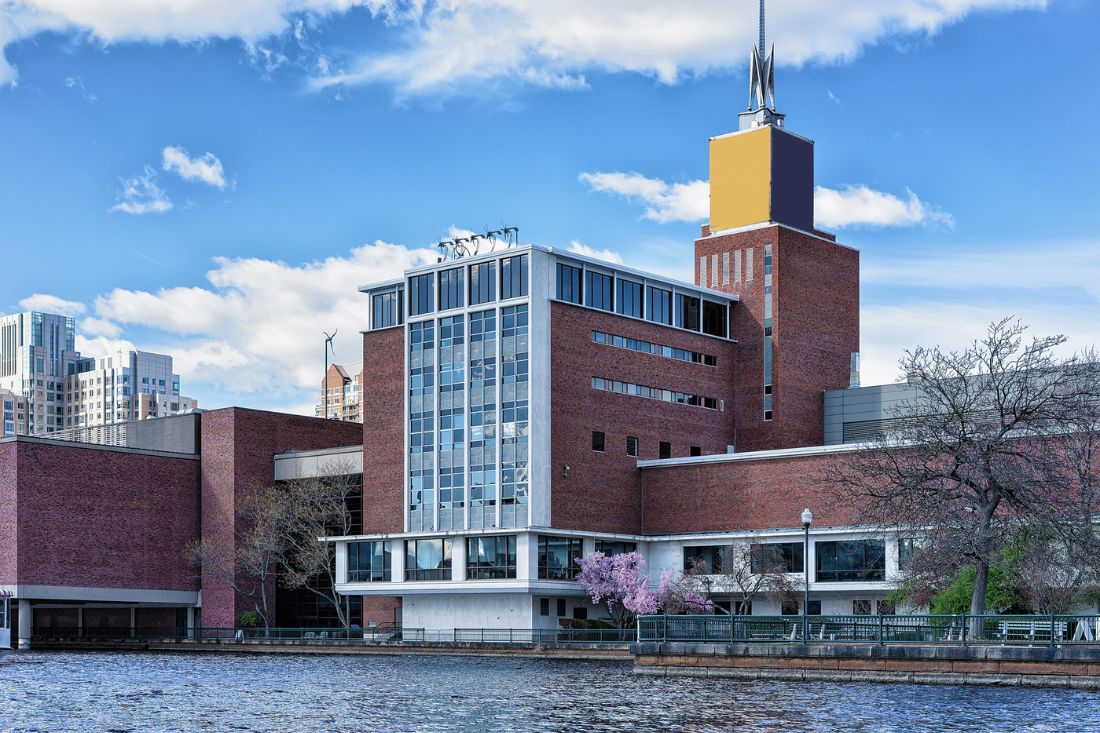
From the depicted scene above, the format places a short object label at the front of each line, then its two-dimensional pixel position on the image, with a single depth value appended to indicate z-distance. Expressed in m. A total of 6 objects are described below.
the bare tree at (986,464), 58.78
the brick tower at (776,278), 107.31
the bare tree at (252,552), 107.38
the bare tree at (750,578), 91.06
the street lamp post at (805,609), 56.50
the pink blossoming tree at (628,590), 92.81
